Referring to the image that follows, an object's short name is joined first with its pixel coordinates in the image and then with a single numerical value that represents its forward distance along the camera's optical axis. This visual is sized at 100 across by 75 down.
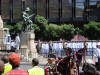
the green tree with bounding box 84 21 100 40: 44.53
